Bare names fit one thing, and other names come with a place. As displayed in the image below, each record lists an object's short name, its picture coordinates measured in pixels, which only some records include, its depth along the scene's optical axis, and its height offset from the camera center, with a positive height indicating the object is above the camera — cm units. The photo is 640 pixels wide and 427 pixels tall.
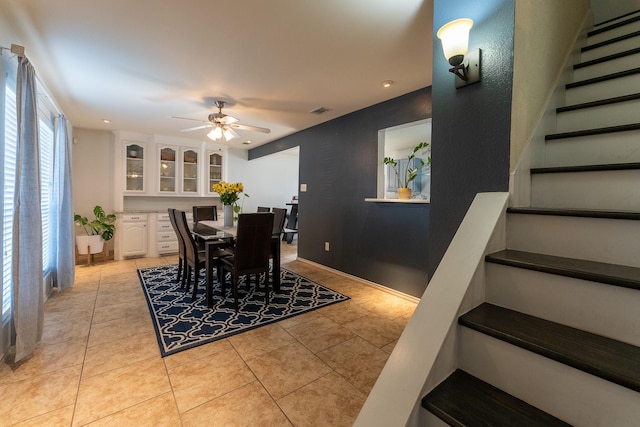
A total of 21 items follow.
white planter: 446 -60
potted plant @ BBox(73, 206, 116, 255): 450 -41
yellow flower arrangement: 340 +22
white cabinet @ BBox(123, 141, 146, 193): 519 +78
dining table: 283 -36
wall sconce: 124 +75
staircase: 72 -31
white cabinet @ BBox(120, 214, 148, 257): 503 -50
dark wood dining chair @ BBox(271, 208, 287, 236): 375 -13
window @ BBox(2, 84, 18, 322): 193 +16
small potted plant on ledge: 322 +26
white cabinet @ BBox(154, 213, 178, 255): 530 -54
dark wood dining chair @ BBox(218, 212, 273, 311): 271 -39
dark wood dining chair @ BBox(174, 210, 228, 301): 302 -51
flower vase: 361 -9
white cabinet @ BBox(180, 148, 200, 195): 571 +80
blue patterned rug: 231 -102
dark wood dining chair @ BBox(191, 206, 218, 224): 475 -9
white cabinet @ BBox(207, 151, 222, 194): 597 +89
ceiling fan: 328 +101
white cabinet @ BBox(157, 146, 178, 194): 548 +78
